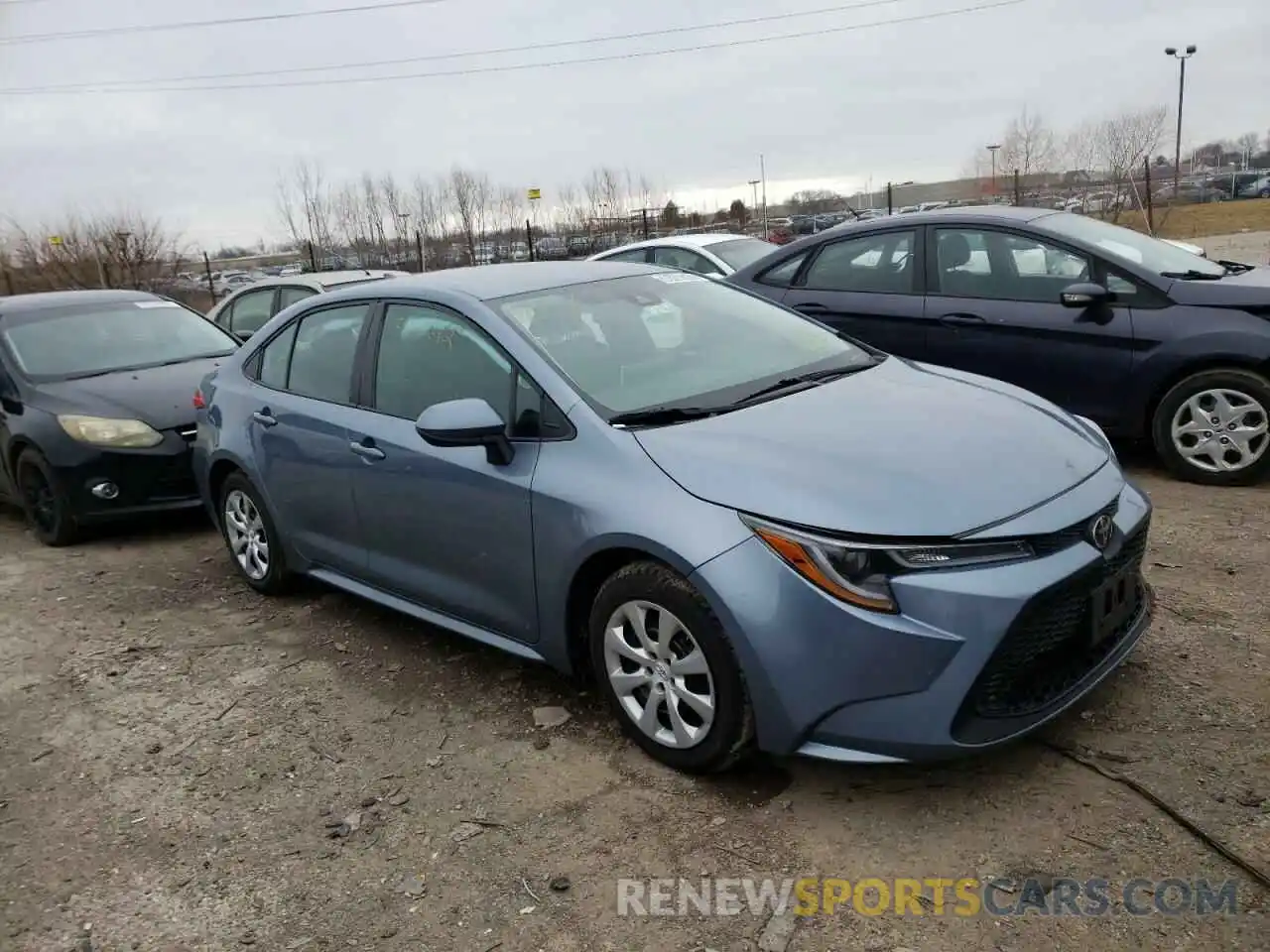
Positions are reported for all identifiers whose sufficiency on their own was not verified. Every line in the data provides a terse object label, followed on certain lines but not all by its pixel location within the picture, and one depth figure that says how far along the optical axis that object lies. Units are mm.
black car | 6281
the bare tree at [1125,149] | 26266
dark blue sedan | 5453
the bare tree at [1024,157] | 31703
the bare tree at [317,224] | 39031
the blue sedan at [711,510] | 2701
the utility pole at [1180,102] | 30275
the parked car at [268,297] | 9805
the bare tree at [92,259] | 28625
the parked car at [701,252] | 10570
